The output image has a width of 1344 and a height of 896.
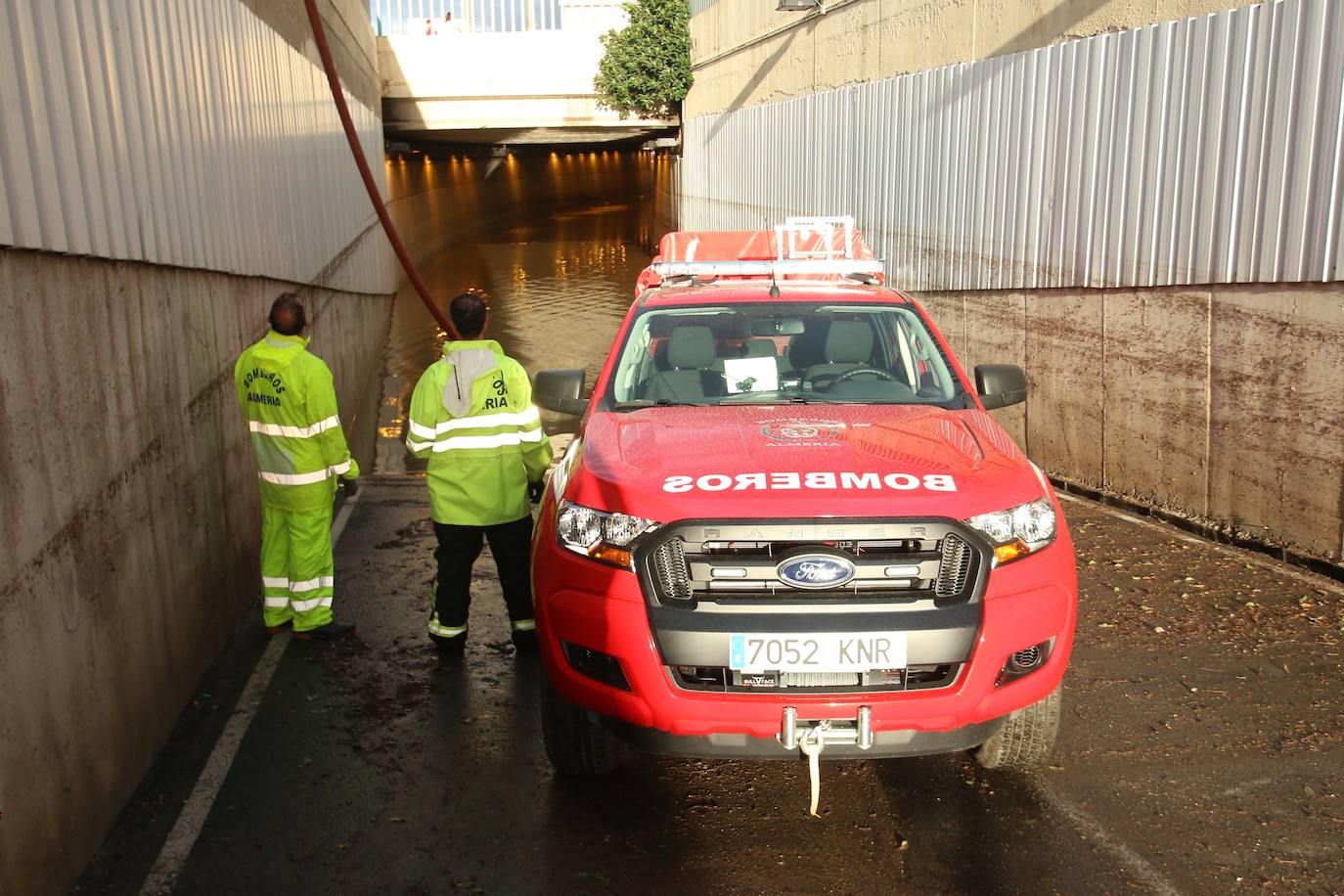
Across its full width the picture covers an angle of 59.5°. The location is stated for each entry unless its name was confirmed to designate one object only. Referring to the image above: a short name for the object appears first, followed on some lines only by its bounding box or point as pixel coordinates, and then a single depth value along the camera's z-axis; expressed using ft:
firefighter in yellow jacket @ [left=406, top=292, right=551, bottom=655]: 18.19
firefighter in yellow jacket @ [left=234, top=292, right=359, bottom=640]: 19.19
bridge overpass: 104.12
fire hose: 37.81
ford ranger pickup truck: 12.10
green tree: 95.66
